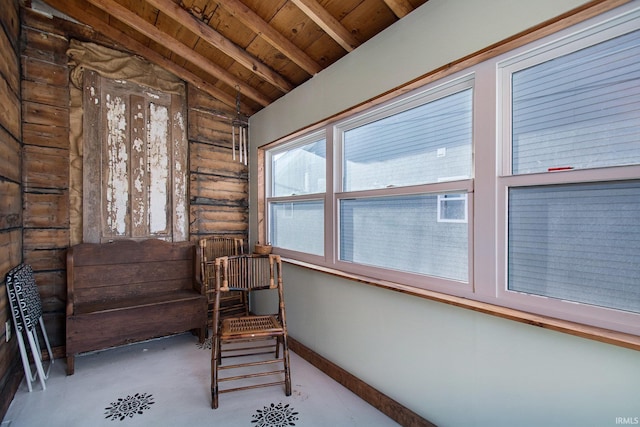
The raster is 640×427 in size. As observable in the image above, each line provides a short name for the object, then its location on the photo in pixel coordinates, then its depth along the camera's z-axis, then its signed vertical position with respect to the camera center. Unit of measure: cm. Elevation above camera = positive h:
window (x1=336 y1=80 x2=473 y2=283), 166 +20
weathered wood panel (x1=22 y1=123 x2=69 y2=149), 248 +66
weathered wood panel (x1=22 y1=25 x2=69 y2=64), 248 +143
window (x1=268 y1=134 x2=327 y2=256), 270 +16
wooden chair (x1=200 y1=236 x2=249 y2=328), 325 -54
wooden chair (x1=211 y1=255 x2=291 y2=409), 203 -82
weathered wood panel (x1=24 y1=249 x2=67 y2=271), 252 -39
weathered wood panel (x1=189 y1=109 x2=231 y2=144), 326 +95
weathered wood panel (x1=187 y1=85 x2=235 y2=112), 325 +124
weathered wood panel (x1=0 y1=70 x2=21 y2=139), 199 +75
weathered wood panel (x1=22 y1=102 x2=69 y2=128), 248 +84
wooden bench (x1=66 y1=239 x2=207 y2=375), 239 -77
